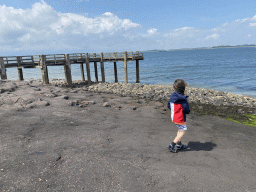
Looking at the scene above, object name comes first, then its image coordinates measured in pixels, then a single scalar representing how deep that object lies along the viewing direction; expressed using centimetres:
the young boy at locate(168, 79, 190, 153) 436
